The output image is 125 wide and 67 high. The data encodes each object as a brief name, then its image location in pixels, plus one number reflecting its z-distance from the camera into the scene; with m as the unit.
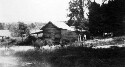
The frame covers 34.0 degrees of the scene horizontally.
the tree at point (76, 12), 69.62
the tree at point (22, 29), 63.53
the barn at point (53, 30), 47.09
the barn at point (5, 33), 79.20
